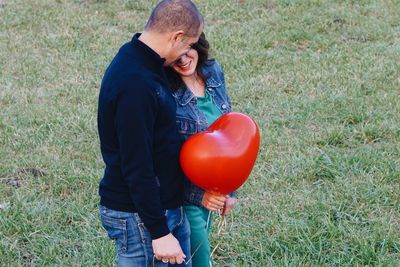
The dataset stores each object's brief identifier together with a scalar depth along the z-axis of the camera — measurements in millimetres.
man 3631
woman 4289
